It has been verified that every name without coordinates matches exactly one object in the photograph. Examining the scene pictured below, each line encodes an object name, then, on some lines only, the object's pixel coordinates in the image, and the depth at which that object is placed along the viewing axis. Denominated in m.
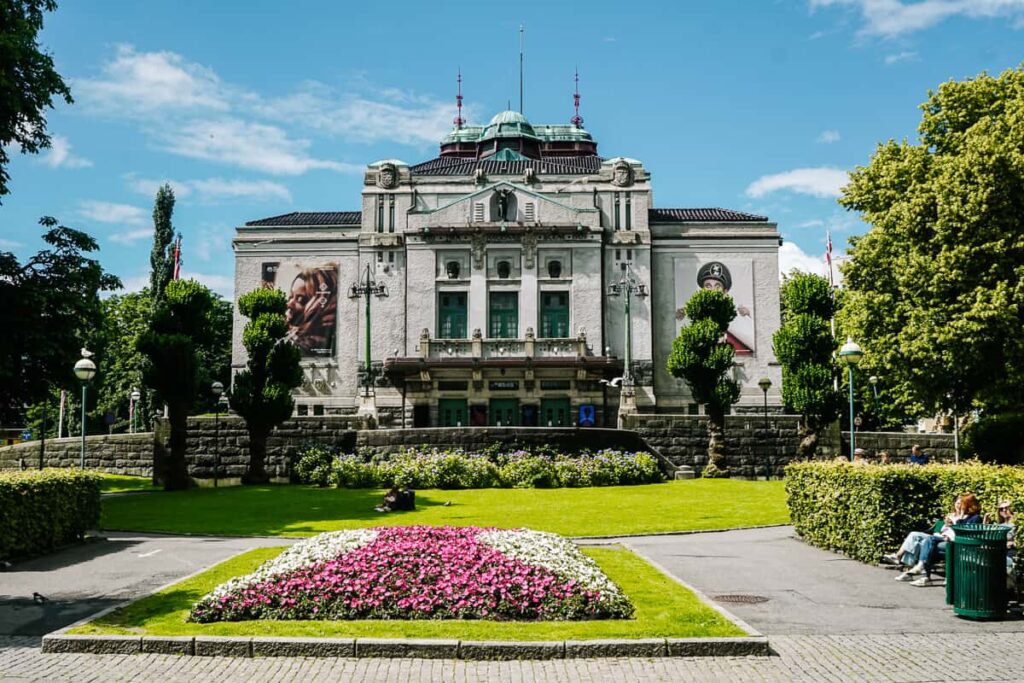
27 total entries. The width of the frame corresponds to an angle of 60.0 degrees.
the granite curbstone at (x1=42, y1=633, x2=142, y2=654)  10.80
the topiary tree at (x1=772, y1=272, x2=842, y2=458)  38.47
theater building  55.75
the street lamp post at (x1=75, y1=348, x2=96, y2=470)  24.12
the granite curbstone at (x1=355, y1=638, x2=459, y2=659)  10.46
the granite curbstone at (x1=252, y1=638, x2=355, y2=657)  10.55
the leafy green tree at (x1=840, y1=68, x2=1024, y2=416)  28.94
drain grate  13.60
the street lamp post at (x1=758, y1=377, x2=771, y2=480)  39.22
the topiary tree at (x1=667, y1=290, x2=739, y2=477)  38.03
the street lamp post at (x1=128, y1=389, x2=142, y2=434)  65.38
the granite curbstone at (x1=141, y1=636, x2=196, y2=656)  10.70
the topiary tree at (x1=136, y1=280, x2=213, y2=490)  34.97
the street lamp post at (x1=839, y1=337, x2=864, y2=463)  23.89
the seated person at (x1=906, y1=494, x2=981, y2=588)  14.66
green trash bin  12.41
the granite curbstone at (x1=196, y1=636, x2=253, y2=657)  10.59
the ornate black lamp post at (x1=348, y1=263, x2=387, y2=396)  53.97
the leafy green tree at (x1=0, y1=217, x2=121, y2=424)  27.23
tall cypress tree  65.75
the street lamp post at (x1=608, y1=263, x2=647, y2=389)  56.04
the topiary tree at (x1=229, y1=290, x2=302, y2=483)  37.31
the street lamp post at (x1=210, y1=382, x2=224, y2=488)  36.88
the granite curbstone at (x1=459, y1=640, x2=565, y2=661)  10.41
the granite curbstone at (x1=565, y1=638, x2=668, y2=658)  10.45
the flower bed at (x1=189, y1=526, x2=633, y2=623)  11.95
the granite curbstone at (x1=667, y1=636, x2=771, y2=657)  10.58
